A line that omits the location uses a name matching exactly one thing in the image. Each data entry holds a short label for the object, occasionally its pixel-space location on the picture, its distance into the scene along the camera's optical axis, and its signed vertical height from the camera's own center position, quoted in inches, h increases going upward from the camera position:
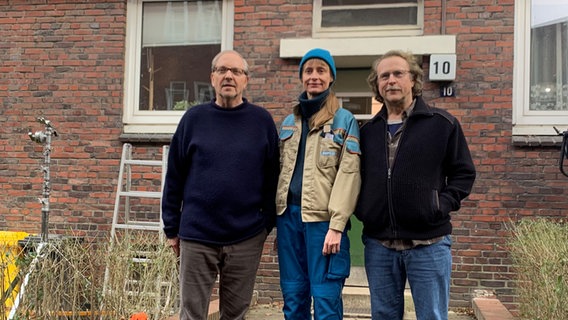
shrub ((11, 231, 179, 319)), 135.6 -29.9
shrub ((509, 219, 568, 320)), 131.3 -23.9
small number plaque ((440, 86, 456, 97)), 230.1 +35.2
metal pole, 185.2 +0.9
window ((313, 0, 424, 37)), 243.1 +69.8
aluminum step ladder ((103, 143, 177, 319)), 161.0 -20.9
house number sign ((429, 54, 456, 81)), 227.6 +44.9
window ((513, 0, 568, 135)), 232.1 +48.3
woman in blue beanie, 114.0 -5.1
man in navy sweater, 117.0 -5.1
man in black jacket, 108.4 -4.0
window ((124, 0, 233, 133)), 259.6 +53.4
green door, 246.2 -31.9
